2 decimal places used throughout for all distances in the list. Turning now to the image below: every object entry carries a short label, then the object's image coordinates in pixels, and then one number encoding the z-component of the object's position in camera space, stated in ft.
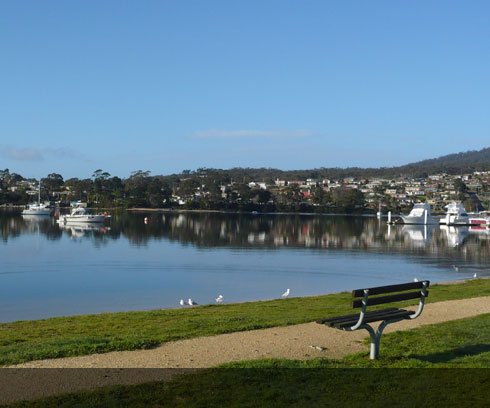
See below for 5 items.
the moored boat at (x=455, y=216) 355.15
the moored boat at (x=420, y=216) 357.20
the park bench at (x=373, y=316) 27.40
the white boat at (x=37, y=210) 377.91
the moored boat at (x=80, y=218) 285.02
